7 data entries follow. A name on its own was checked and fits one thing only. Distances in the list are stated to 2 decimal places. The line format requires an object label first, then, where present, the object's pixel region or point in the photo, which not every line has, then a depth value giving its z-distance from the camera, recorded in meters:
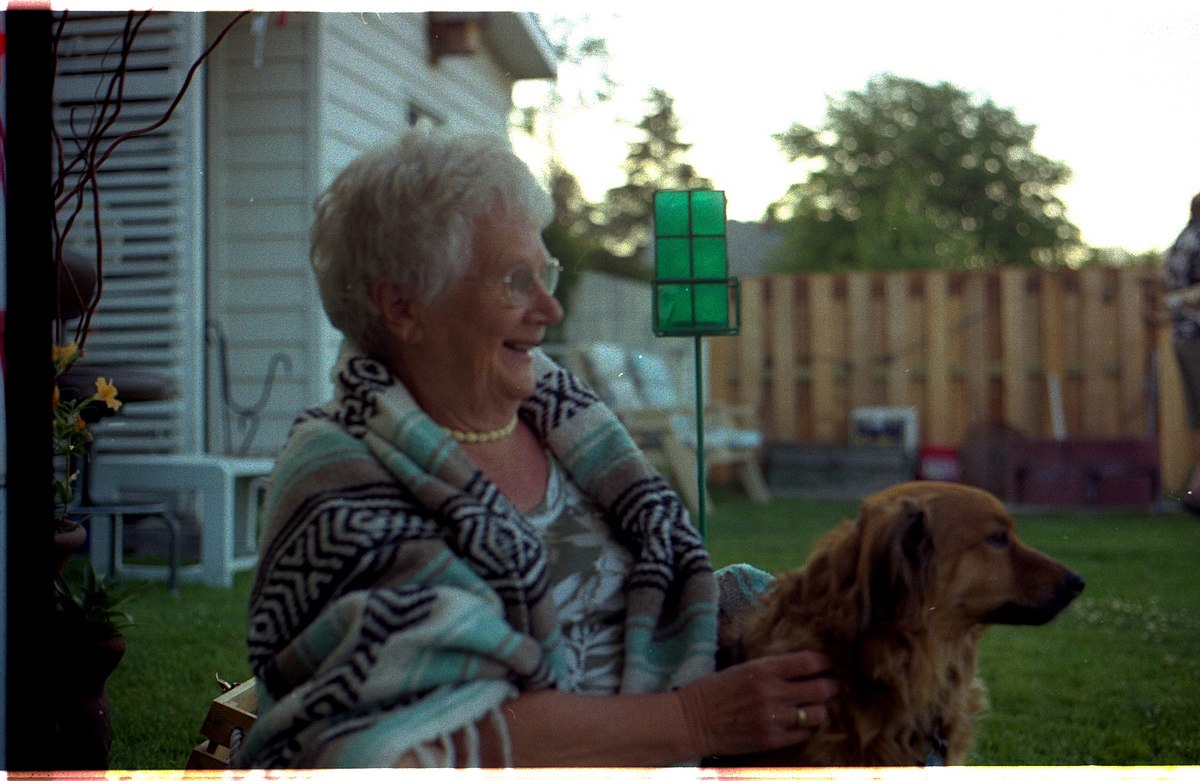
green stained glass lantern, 1.73
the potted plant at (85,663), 1.72
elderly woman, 1.25
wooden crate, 1.77
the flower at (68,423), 1.82
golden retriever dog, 1.41
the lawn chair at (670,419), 2.67
